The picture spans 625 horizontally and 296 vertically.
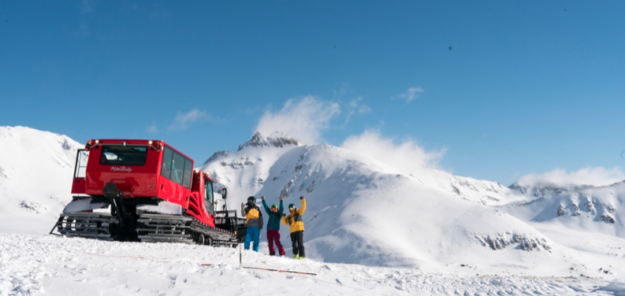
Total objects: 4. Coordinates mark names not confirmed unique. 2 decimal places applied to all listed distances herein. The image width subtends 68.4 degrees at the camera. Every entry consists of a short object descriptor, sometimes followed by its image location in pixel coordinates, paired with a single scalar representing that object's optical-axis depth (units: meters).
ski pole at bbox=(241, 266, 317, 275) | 9.31
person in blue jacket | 15.46
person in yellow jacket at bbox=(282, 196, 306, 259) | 14.71
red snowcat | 14.93
